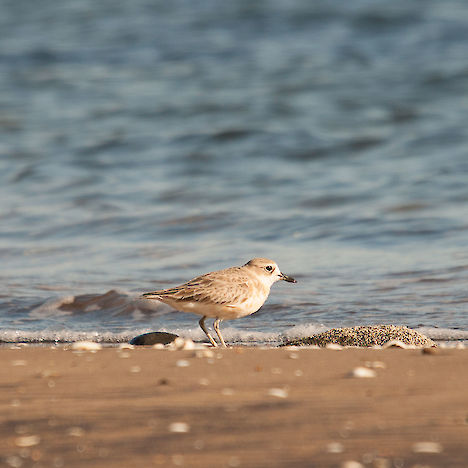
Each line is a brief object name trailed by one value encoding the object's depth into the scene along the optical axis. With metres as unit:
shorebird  12.04
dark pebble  12.64
